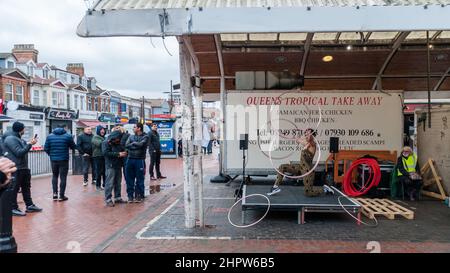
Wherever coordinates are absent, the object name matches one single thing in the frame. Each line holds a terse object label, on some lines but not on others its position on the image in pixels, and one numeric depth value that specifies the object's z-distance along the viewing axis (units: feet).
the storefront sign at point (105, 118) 128.19
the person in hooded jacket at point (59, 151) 31.01
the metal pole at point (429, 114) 34.89
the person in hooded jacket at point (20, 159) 25.82
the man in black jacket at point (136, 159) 30.91
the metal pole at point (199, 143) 23.06
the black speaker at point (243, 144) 35.01
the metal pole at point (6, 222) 10.48
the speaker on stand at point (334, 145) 36.37
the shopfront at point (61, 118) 141.28
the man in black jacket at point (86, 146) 40.68
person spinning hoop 26.96
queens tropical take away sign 38.42
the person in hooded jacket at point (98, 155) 37.60
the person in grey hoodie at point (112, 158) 30.04
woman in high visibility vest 32.03
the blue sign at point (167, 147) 86.38
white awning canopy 17.35
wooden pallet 25.48
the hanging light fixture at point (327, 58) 39.57
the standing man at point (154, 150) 44.55
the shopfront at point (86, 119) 170.50
